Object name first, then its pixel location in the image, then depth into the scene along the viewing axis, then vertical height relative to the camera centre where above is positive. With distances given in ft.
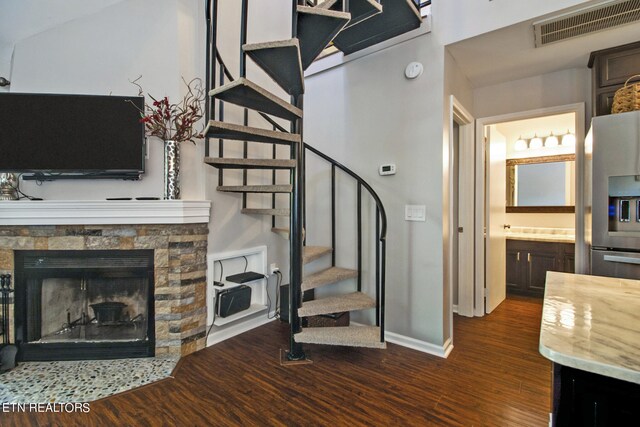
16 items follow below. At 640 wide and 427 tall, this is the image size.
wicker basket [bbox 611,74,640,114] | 6.80 +2.70
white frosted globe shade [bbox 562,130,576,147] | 12.89 +3.21
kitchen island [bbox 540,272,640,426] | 1.94 -0.96
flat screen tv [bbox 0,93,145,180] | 7.22 +1.93
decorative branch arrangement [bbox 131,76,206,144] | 7.48 +2.52
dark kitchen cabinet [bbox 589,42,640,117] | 7.62 +3.73
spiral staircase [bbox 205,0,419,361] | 6.20 +1.90
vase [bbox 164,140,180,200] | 7.50 +1.12
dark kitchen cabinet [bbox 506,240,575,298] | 11.86 -2.08
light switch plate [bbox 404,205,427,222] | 8.09 +0.00
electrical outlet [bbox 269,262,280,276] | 10.17 -1.91
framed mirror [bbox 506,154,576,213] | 13.10 +1.34
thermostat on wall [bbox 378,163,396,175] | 8.65 +1.30
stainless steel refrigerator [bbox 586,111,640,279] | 6.77 +0.42
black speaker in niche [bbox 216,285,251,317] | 8.45 -2.55
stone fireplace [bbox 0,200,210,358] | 7.24 -1.11
